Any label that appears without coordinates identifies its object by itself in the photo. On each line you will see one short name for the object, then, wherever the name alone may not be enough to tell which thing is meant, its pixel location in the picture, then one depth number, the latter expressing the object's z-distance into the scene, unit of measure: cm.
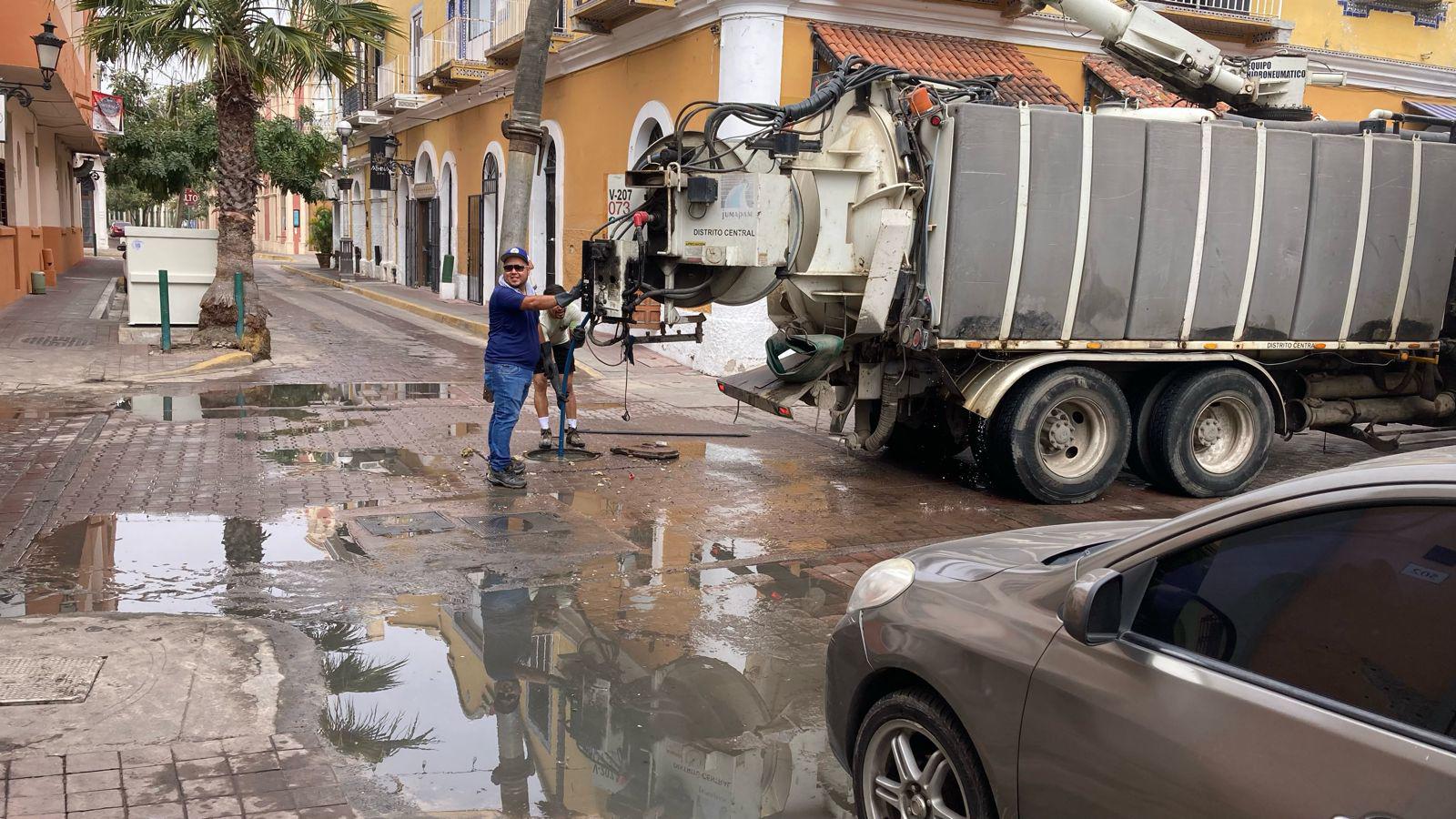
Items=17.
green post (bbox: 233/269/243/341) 1595
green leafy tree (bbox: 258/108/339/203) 3666
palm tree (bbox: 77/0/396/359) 1512
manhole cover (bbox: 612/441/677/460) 1034
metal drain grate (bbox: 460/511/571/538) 782
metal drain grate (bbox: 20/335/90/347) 1648
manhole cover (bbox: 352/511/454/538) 770
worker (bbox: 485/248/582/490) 903
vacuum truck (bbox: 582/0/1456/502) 878
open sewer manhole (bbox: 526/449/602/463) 1015
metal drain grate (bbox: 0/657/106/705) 468
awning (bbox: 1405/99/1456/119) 1375
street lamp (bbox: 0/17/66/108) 1689
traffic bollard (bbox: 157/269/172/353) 1546
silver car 242
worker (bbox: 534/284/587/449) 1034
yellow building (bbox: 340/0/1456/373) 1550
